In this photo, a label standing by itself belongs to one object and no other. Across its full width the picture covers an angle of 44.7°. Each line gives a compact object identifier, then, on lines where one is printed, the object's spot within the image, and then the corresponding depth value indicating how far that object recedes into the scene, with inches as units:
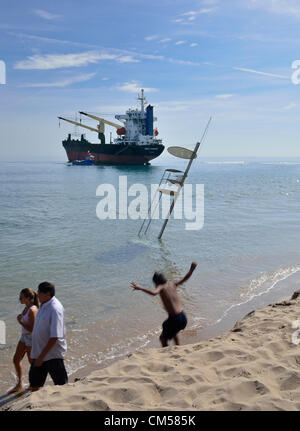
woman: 169.7
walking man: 150.6
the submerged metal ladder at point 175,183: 480.7
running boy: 189.9
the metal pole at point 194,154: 477.2
